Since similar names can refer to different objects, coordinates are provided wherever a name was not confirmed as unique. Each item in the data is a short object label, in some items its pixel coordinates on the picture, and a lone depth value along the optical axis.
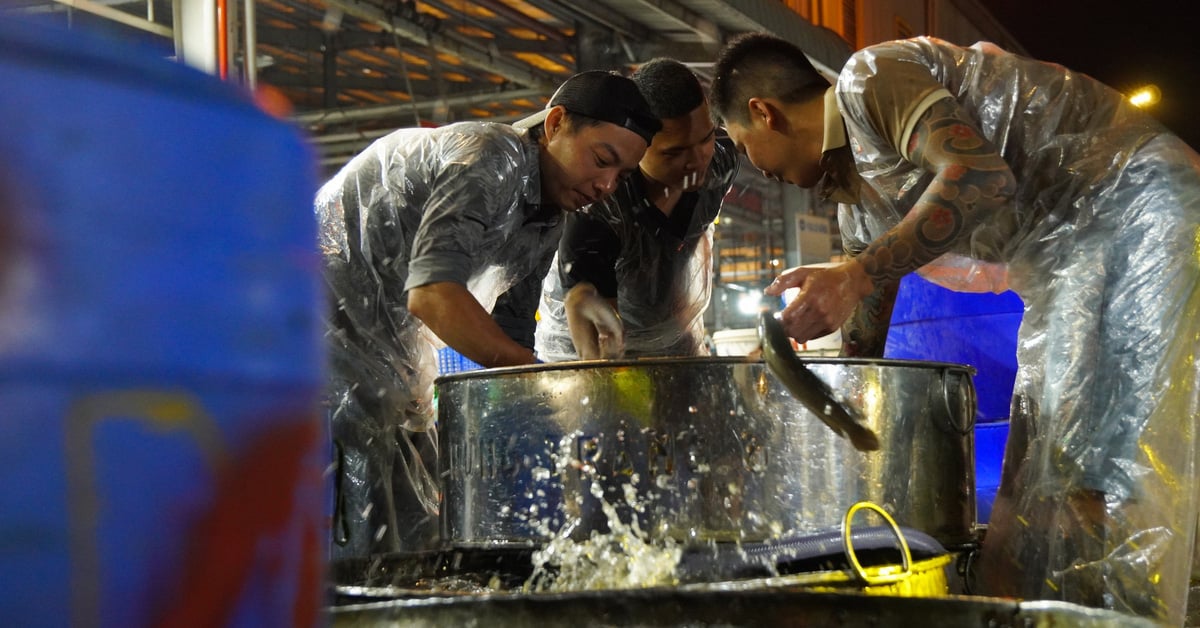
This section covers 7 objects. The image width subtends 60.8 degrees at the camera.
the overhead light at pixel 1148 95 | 12.10
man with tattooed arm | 2.09
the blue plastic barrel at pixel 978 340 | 3.72
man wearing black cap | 2.71
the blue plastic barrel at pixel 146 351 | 0.50
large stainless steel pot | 1.87
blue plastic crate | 4.76
